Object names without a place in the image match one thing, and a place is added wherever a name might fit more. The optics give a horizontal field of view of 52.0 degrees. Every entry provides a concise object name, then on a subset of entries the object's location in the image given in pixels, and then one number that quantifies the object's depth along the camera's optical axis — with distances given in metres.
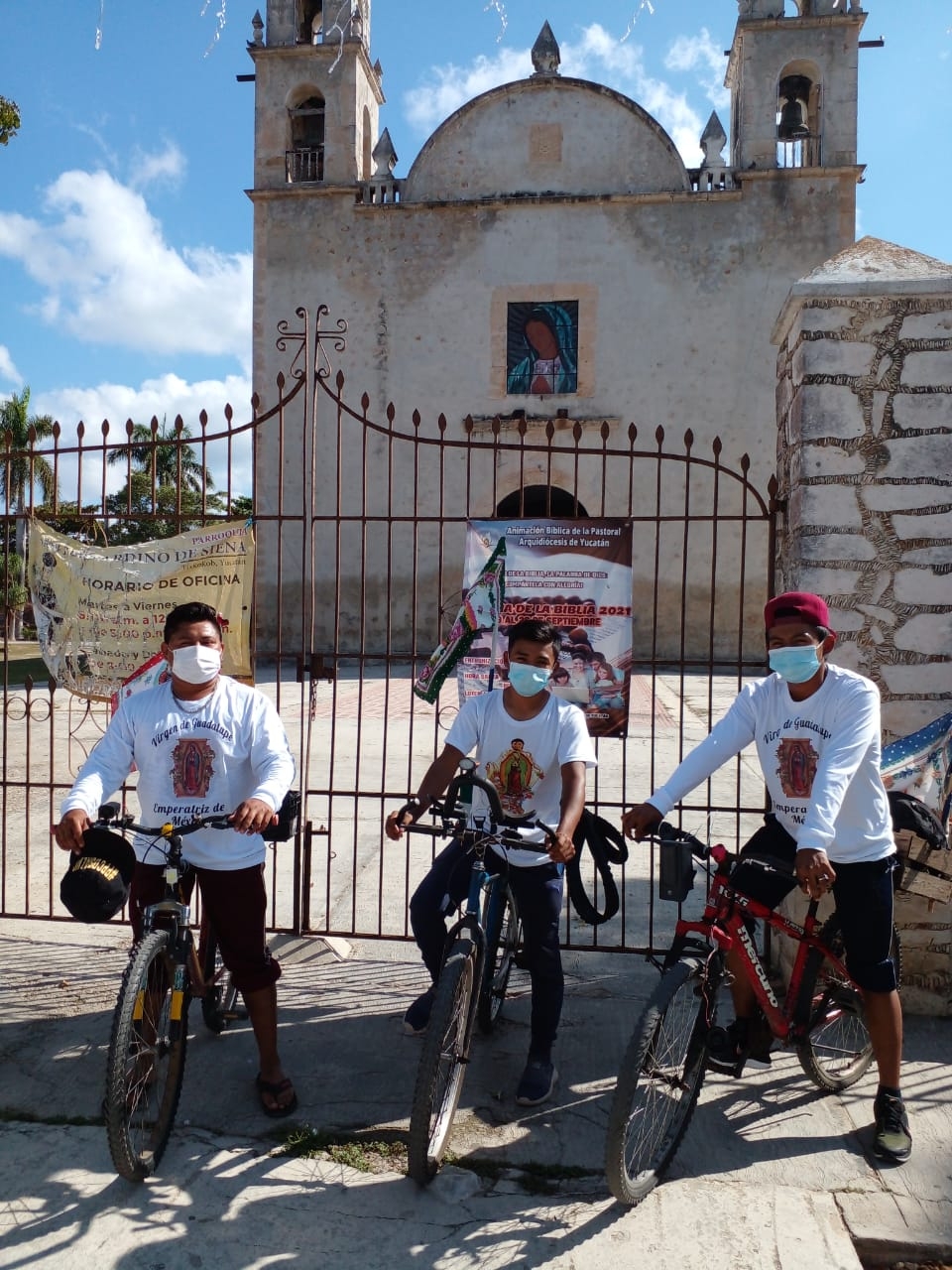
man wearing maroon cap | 3.11
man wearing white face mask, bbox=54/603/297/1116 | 3.23
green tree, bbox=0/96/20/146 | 9.95
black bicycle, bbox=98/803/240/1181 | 2.82
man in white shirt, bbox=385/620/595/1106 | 3.39
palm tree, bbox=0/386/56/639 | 29.91
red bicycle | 2.75
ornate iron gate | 4.91
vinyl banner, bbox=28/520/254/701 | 4.79
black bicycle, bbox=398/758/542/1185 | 2.81
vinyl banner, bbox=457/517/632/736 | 4.48
